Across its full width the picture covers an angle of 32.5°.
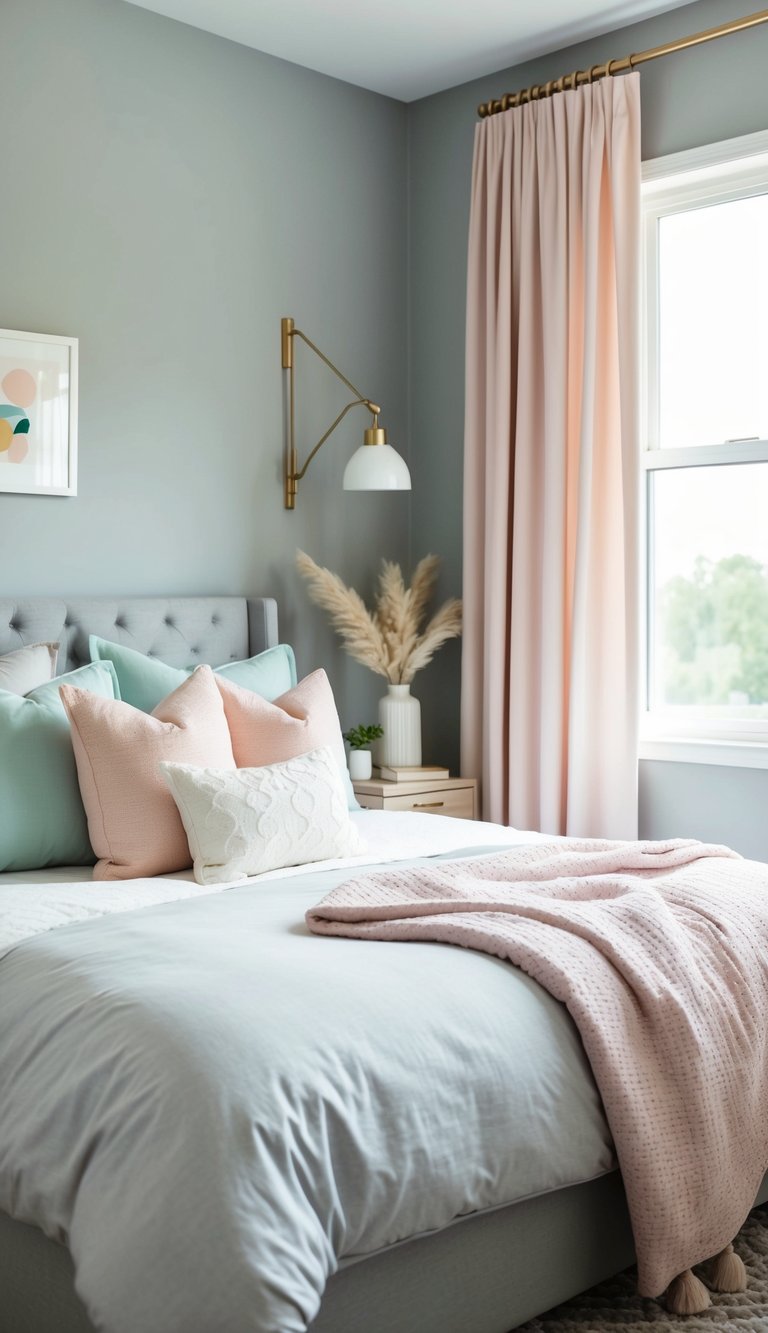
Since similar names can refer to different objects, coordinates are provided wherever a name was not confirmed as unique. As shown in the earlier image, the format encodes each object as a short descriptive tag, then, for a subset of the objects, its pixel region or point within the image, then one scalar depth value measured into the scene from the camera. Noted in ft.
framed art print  11.31
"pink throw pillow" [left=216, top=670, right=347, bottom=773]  10.13
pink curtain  12.53
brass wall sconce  12.91
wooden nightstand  13.07
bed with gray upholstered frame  5.61
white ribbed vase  13.79
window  12.24
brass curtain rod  11.78
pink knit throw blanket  6.33
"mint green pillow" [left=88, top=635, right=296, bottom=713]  10.61
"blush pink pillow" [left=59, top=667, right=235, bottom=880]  9.04
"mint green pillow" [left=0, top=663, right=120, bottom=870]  9.06
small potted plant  13.46
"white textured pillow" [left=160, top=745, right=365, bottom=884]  8.87
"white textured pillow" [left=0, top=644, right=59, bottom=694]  9.89
